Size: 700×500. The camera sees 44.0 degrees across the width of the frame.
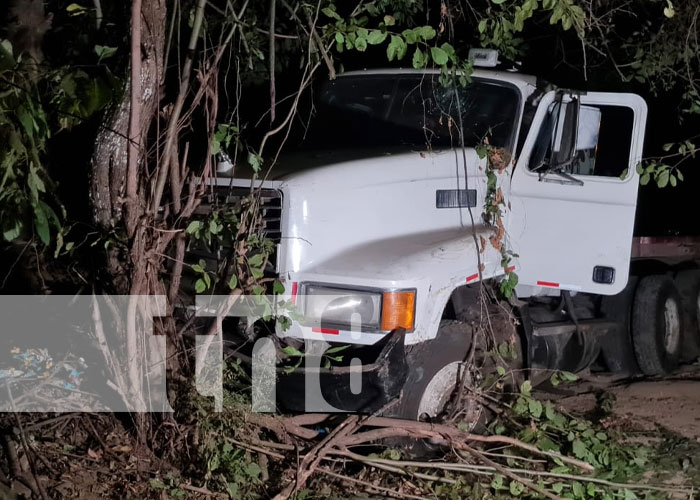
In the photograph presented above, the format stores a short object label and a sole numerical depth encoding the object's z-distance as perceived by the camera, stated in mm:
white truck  4832
